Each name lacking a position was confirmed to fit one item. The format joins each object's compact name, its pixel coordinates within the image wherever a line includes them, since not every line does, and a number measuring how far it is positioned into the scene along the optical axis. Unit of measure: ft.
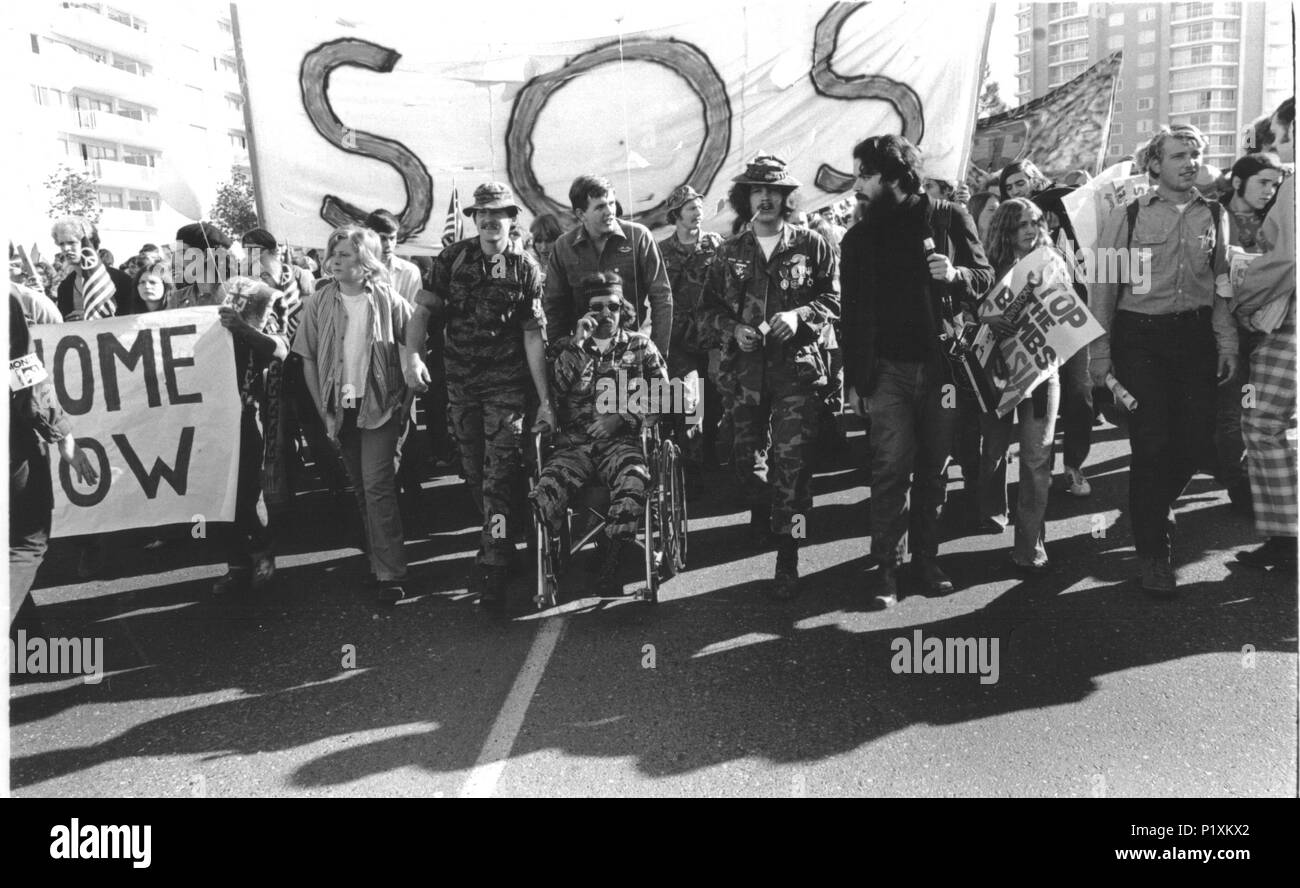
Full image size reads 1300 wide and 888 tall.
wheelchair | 16.85
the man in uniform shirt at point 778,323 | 17.63
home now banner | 19.03
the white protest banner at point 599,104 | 26.91
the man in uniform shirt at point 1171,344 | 16.49
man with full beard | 16.56
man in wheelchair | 17.69
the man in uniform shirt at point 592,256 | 19.79
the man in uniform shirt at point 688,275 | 24.68
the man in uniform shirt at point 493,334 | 17.90
